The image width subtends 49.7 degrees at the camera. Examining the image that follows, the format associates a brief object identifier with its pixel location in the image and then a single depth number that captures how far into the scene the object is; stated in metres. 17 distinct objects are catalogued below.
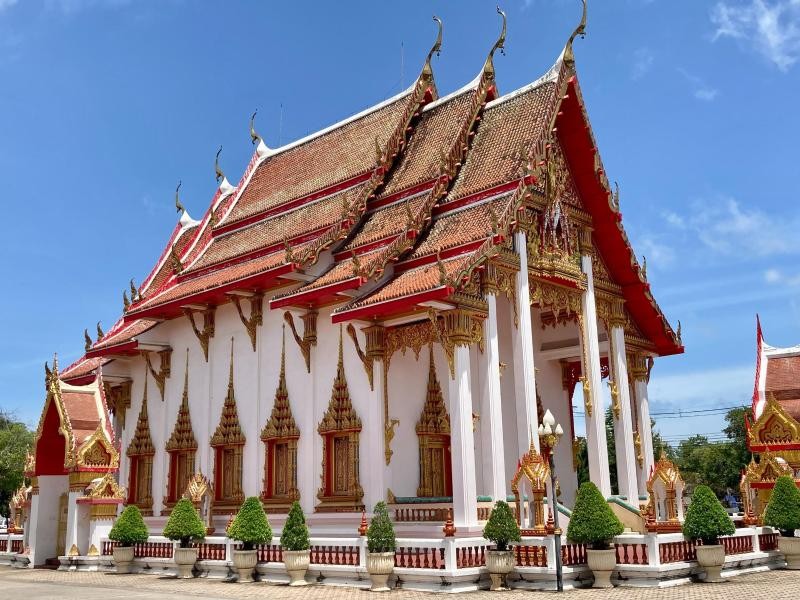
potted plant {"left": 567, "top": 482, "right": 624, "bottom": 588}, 10.73
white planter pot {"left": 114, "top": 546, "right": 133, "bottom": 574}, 14.87
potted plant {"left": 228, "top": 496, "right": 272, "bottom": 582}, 12.79
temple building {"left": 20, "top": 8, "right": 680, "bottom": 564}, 13.87
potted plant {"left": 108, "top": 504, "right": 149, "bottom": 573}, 14.85
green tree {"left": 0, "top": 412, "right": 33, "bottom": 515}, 39.59
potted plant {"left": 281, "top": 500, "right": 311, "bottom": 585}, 12.13
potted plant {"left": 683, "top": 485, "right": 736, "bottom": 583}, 11.22
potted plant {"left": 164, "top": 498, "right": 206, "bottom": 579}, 13.77
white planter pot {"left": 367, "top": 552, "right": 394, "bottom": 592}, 11.15
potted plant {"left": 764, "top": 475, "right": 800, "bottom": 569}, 13.29
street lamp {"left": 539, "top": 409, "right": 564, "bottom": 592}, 10.57
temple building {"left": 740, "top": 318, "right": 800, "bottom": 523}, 15.67
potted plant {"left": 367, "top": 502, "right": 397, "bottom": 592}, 11.16
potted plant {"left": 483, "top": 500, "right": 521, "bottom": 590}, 10.88
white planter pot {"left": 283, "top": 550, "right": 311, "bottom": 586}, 12.12
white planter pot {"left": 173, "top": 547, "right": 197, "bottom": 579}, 13.75
